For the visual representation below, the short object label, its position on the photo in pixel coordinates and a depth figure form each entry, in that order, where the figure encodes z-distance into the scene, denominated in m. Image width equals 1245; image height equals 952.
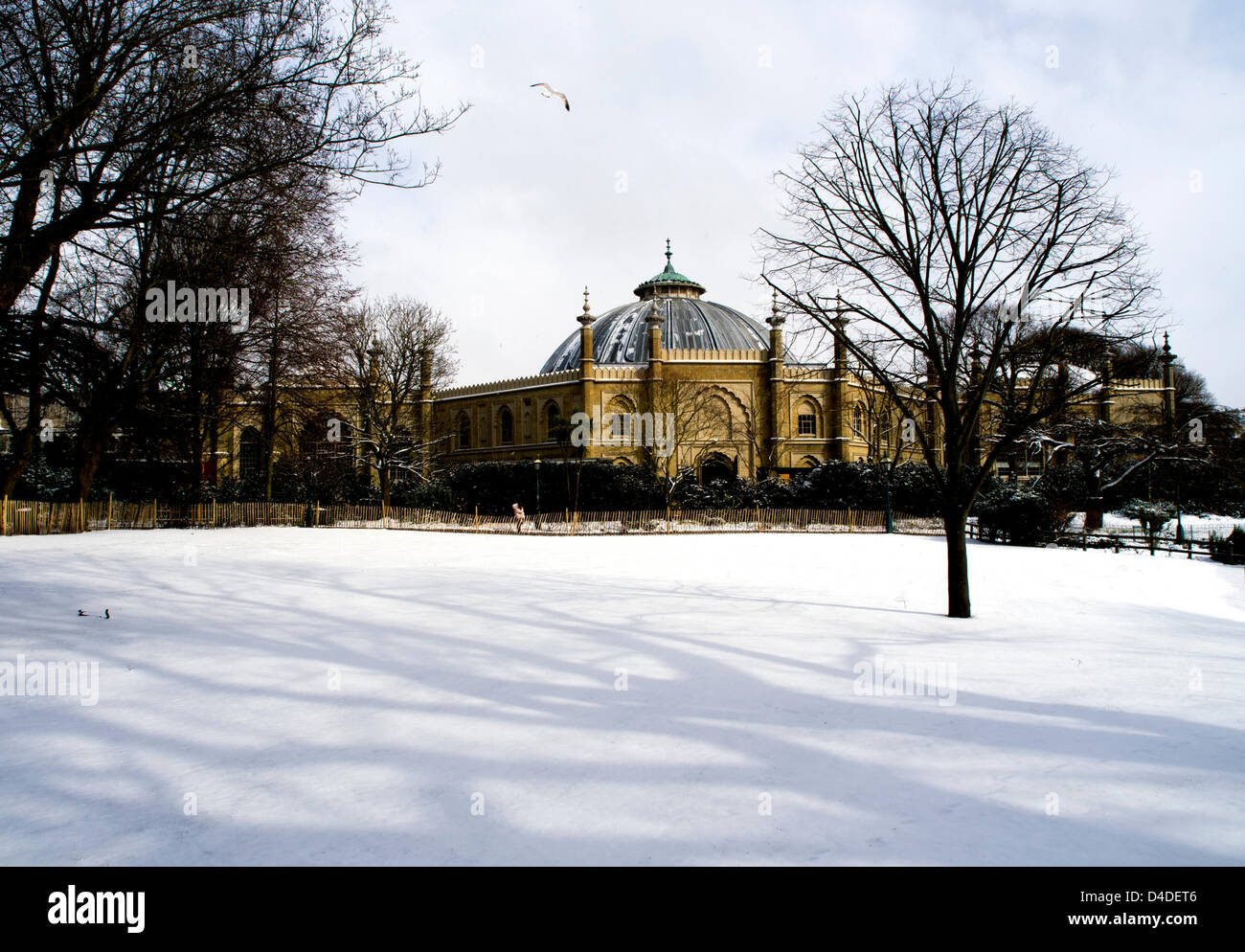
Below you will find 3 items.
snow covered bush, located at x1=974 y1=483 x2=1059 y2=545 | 23.64
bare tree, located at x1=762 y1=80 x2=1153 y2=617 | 9.73
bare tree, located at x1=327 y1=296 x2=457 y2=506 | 33.59
